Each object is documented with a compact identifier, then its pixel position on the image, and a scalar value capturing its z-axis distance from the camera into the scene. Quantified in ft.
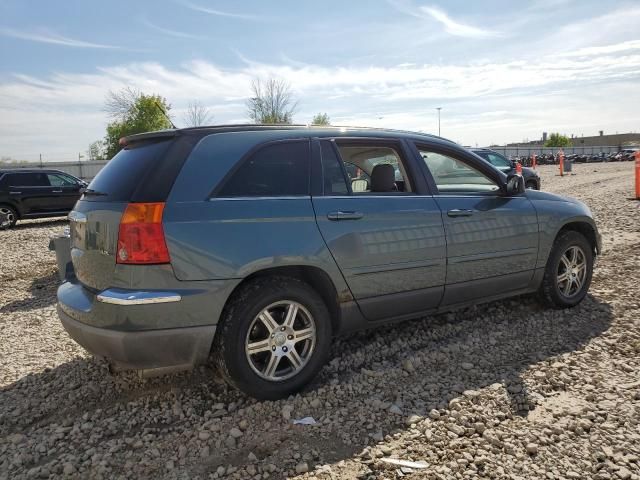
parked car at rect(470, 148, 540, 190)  51.11
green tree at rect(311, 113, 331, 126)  220.92
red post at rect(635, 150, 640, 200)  42.73
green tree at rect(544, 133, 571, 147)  378.94
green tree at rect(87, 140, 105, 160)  205.36
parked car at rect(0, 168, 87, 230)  45.03
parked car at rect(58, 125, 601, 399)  9.21
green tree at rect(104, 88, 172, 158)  147.23
